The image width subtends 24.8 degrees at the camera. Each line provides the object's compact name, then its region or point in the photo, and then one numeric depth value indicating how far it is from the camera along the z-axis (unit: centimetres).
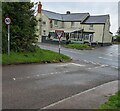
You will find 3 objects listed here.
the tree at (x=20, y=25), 1975
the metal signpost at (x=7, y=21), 1767
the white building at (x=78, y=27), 5694
